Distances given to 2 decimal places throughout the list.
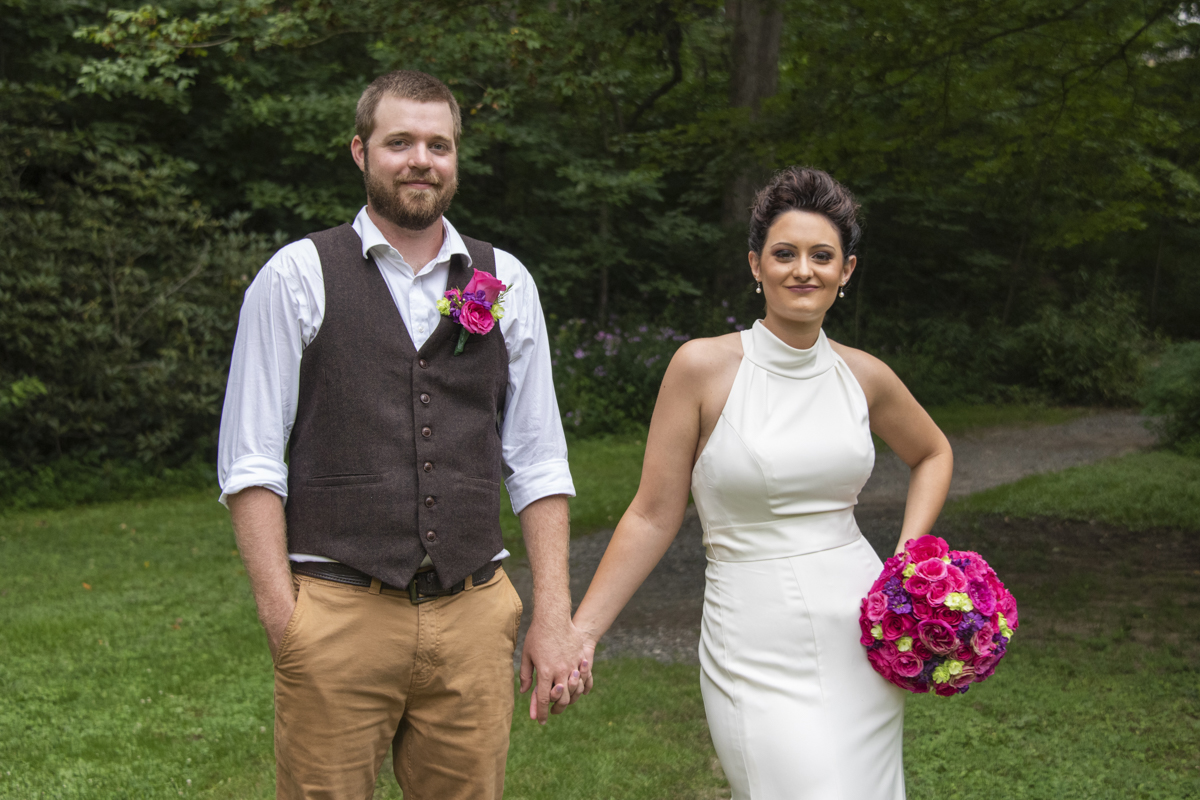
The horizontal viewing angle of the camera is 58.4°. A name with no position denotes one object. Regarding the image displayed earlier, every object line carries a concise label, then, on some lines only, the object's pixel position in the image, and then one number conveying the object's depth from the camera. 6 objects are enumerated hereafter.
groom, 2.43
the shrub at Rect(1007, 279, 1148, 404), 17.55
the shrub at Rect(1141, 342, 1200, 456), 12.89
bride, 2.79
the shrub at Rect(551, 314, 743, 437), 14.07
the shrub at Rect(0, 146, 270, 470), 10.66
